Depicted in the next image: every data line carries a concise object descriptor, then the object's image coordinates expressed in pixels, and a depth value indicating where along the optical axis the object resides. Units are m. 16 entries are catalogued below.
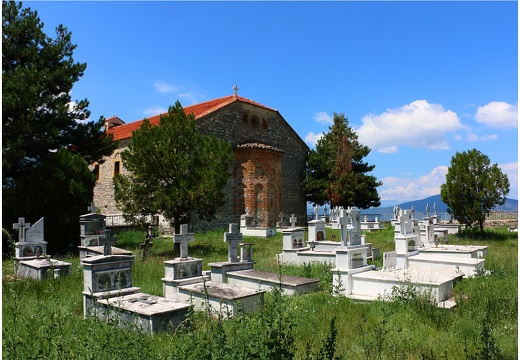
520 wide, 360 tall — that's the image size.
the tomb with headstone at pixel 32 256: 10.78
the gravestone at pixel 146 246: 14.60
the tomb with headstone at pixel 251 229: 22.70
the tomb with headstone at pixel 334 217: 25.41
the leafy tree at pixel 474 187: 18.94
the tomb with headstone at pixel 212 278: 7.40
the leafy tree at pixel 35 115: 15.60
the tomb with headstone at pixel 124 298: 6.11
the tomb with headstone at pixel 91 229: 14.08
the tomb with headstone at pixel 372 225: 25.78
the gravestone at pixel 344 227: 9.38
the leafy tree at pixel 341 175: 31.34
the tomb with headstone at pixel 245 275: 8.92
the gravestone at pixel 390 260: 11.08
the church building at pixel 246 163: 26.02
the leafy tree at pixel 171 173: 15.81
